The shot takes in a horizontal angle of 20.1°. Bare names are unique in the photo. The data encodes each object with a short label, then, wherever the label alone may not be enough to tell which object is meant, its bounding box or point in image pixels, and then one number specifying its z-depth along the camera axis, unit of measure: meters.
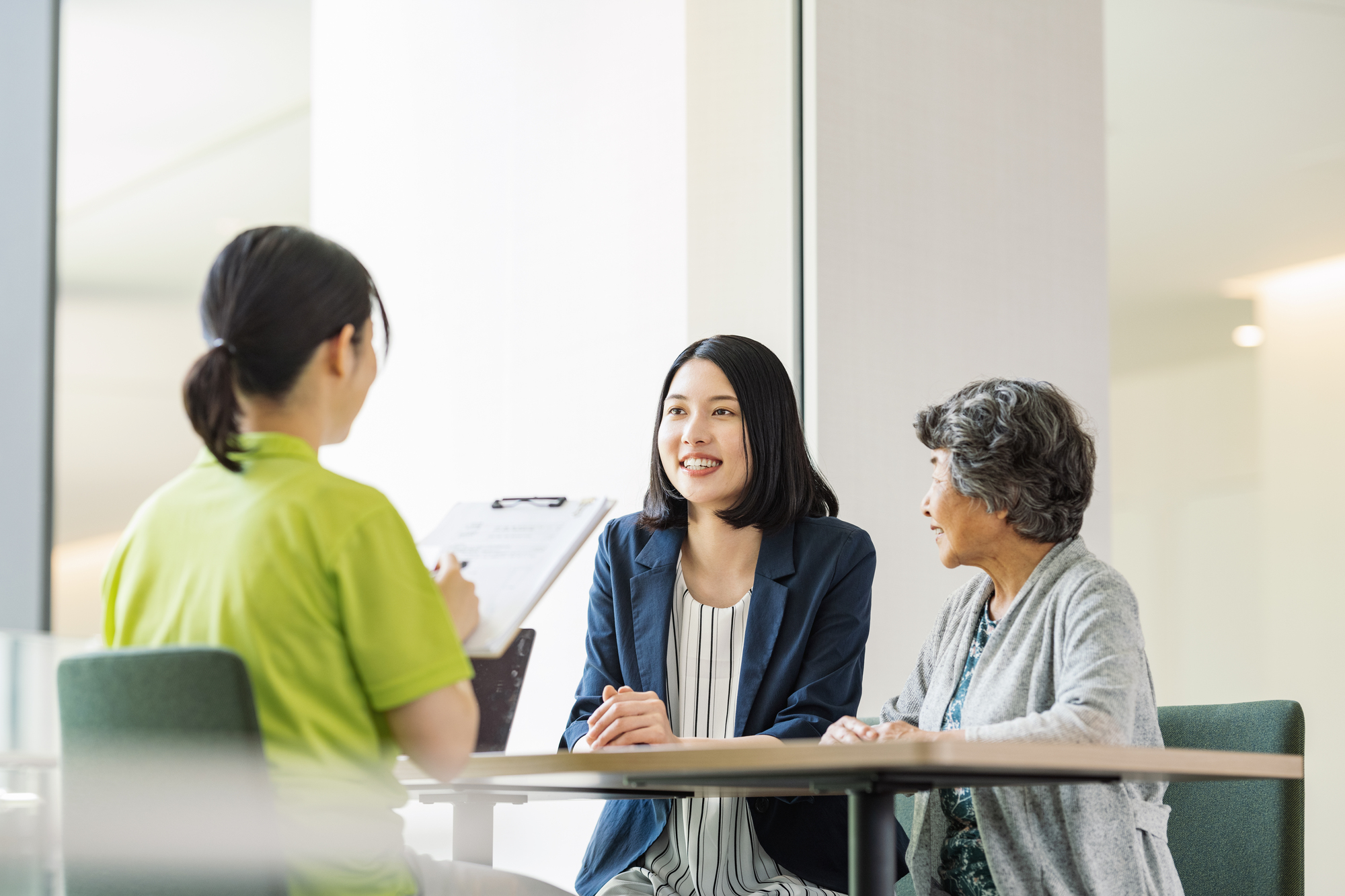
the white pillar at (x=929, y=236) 5.52
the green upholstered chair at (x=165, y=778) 3.75
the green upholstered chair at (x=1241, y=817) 4.56
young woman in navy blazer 4.59
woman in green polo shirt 3.98
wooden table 3.98
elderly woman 4.37
